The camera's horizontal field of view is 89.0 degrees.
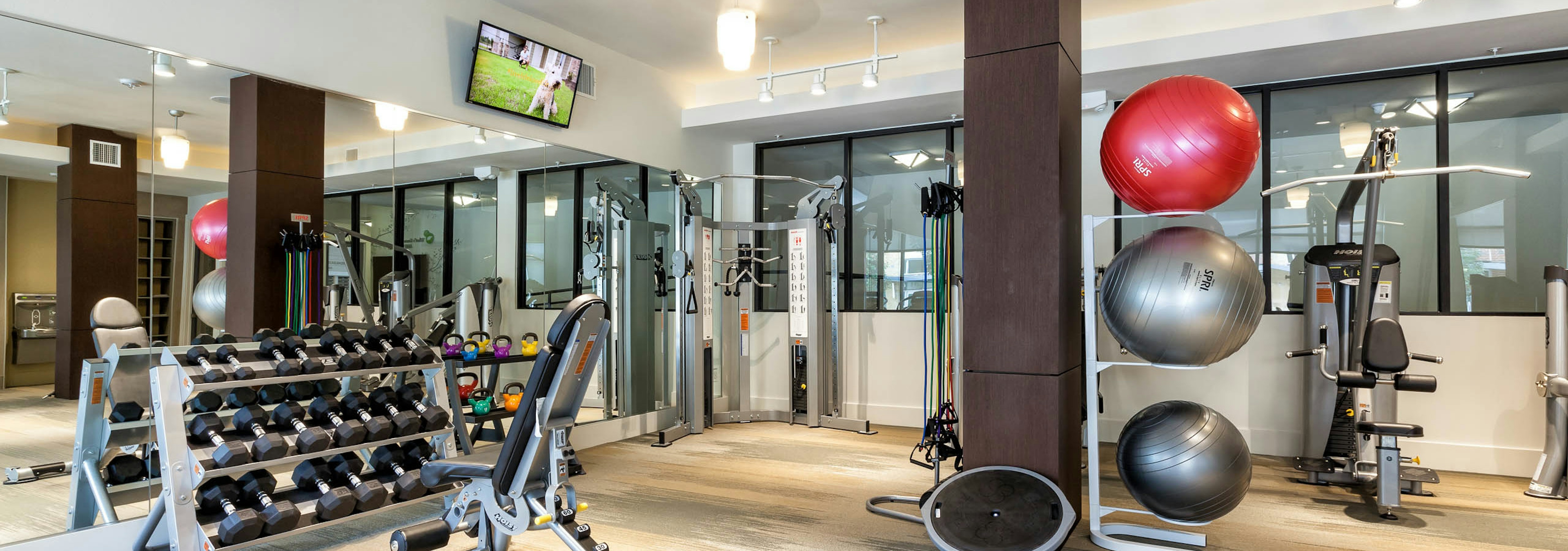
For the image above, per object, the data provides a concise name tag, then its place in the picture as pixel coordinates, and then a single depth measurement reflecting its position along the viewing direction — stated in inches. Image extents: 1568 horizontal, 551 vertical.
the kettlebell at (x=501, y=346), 191.2
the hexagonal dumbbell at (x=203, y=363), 122.6
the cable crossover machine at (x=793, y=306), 244.7
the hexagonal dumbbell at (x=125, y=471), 124.3
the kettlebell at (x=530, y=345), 200.2
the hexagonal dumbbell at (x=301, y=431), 129.6
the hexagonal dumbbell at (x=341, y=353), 140.8
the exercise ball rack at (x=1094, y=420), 125.1
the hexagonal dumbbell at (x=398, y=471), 137.4
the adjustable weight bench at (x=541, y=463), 112.0
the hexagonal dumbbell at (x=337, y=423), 134.3
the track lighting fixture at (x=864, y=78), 213.2
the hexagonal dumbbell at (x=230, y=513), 114.8
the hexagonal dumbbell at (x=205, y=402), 126.8
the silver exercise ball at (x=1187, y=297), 108.8
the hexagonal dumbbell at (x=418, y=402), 147.6
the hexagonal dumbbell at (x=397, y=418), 142.1
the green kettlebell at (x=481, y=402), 183.3
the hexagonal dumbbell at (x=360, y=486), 132.0
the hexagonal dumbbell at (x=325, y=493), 125.5
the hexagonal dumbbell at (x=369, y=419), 138.9
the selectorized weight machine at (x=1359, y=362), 151.1
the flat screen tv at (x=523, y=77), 185.5
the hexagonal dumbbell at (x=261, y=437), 124.3
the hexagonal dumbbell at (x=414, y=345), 153.6
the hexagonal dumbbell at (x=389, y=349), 149.7
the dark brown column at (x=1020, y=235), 124.0
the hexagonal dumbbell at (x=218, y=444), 119.9
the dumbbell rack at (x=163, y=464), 115.0
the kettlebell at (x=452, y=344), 178.2
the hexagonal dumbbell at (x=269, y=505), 120.3
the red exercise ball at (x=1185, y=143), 108.3
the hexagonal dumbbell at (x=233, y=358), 126.9
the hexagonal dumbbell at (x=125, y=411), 124.4
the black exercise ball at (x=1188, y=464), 114.9
